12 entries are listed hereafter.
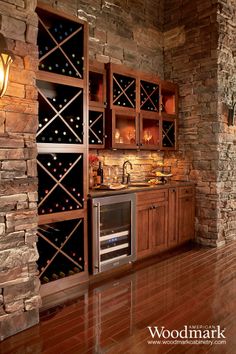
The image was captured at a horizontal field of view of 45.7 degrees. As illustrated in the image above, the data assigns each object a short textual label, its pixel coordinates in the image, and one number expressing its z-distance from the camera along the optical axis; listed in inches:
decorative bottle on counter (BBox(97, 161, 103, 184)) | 150.5
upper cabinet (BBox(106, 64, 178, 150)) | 148.6
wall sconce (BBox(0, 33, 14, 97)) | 73.5
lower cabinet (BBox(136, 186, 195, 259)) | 143.6
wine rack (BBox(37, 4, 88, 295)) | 107.1
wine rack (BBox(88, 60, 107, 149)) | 142.5
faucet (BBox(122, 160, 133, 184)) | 168.6
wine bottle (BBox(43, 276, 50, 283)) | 105.3
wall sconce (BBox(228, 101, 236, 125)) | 178.7
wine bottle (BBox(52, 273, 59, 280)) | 109.2
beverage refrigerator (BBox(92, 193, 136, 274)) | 120.1
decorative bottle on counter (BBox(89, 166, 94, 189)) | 140.9
